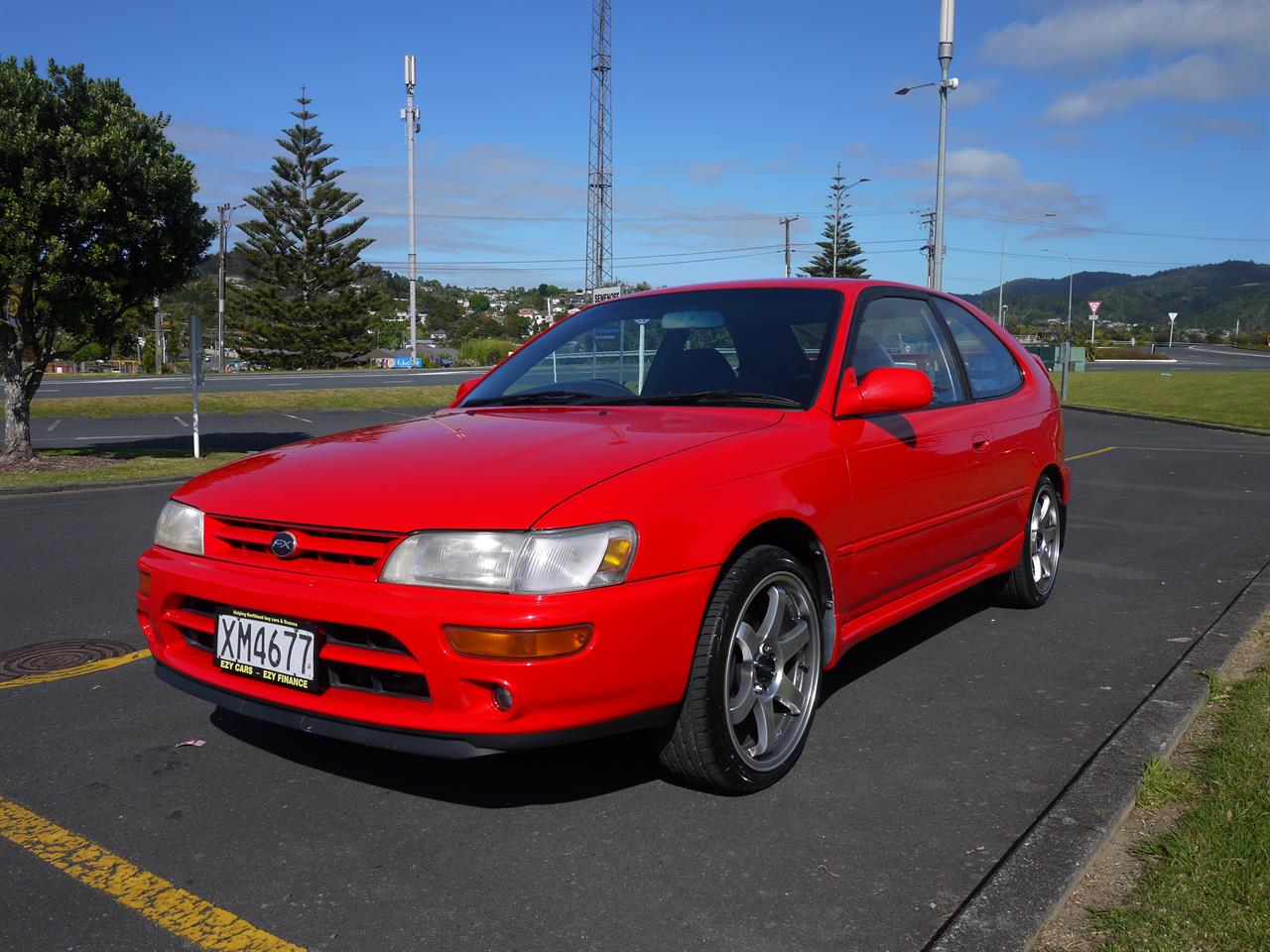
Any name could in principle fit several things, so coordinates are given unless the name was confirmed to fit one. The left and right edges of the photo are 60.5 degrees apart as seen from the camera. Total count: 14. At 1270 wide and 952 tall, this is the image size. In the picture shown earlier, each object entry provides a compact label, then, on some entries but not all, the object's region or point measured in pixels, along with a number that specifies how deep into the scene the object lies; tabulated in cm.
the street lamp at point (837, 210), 7850
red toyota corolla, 274
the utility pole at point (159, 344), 6804
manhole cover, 460
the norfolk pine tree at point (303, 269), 6069
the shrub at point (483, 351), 6562
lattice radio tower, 5838
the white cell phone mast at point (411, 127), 6166
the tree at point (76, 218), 1238
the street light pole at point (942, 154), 2317
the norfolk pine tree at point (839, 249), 7894
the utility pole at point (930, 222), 7328
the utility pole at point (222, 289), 6319
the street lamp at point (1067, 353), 2422
